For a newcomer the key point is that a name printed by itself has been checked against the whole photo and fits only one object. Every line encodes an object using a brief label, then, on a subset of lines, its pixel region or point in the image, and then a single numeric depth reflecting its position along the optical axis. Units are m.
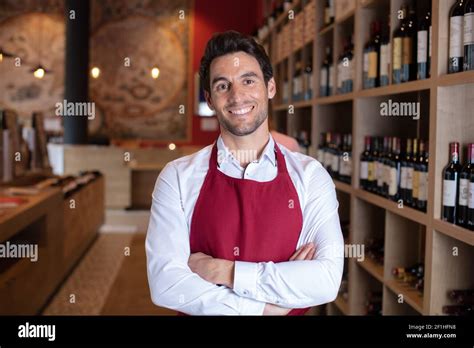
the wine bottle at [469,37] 1.39
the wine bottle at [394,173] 1.85
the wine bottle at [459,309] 1.58
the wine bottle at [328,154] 2.55
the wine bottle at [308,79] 2.90
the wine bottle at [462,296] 1.58
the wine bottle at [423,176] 1.65
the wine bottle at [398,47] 1.82
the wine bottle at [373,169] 2.08
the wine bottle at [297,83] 3.11
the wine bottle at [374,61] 2.05
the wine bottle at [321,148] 2.64
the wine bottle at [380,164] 1.97
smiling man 1.17
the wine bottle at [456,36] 1.44
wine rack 1.51
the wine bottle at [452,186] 1.49
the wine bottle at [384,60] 1.95
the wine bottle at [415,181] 1.69
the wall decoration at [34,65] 7.27
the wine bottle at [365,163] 2.13
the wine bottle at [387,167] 1.92
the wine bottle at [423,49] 1.65
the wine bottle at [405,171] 1.77
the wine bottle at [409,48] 1.78
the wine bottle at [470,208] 1.41
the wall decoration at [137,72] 6.68
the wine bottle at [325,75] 2.63
